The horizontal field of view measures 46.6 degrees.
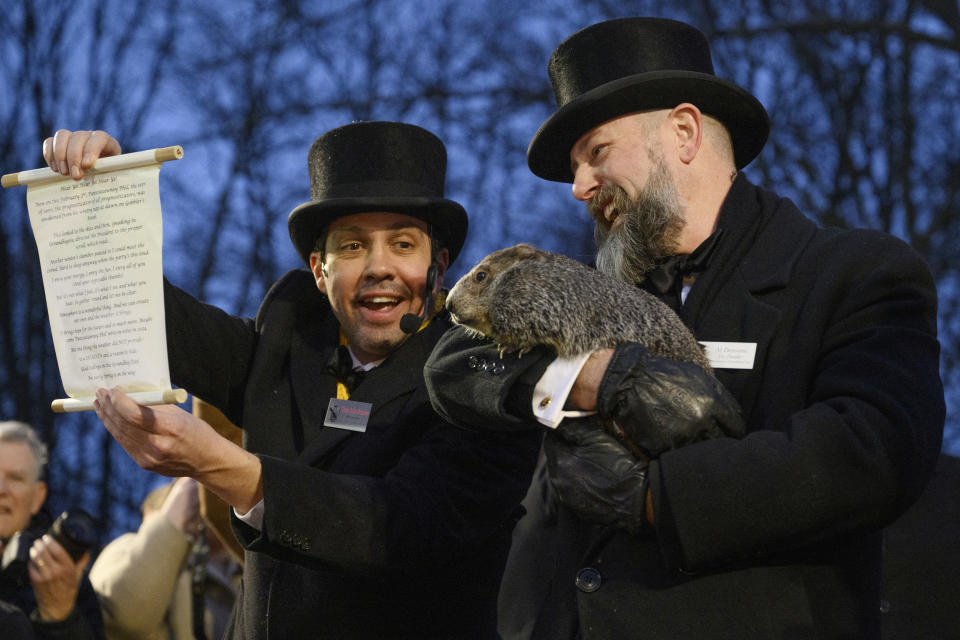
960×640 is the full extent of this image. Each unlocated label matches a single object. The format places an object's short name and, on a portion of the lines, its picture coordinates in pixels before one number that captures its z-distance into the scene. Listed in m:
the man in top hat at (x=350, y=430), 3.12
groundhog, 2.73
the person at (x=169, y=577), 5.78
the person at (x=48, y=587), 4.88
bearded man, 2.45
